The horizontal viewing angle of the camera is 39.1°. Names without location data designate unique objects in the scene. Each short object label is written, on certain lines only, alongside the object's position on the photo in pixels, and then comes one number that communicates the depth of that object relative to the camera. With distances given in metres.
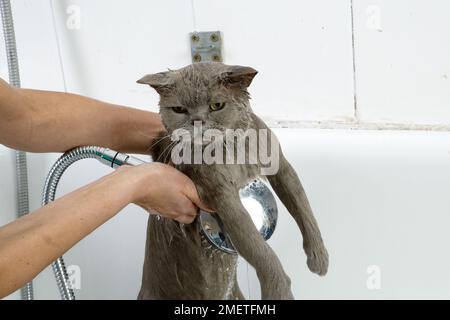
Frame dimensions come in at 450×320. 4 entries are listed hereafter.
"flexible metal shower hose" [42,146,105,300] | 1.22
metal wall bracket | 1.58
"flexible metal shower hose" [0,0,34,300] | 1.50
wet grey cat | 1.03
